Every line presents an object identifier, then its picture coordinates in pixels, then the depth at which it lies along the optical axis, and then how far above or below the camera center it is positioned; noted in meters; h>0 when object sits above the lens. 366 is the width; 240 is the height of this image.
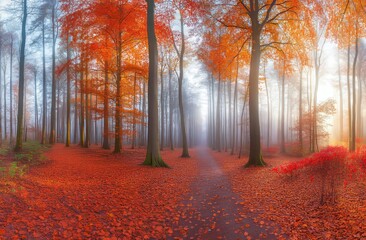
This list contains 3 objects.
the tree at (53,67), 19.40 +5.45
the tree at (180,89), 18.61 +3.08
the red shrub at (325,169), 5.92 -1.59
